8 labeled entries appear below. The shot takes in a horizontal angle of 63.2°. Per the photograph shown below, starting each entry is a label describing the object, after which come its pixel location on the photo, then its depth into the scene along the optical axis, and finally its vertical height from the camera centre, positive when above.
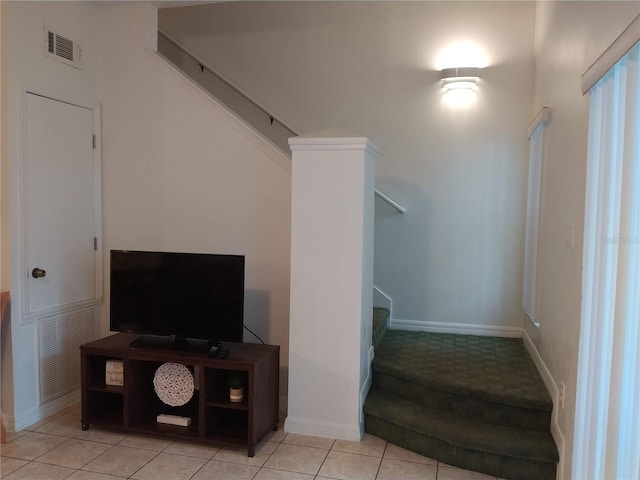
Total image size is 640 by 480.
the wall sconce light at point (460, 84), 3.82 +1.01
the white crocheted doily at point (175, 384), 3.12 -1.01
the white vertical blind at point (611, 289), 1.86 -0.25
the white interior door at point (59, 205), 3.13 +0.05
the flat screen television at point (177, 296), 3.01 -0.48
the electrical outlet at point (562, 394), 2.50 -0.84
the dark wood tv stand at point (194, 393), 2.90 -1.05
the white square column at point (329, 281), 2.97 -0.37
